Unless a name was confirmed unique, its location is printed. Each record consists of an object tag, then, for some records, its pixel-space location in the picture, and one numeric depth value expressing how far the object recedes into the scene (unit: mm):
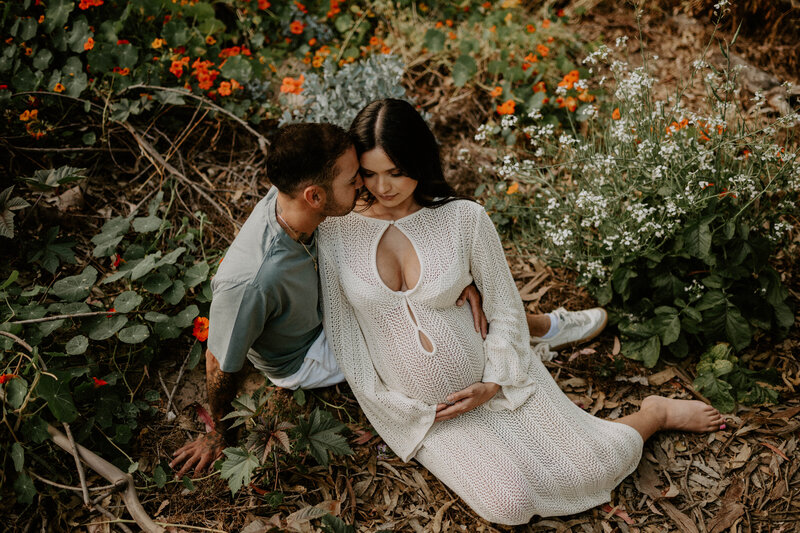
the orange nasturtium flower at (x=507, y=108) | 3196
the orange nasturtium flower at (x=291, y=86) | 3191
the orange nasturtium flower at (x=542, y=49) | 3527
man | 1908
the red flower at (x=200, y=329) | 2418
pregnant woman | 2199
